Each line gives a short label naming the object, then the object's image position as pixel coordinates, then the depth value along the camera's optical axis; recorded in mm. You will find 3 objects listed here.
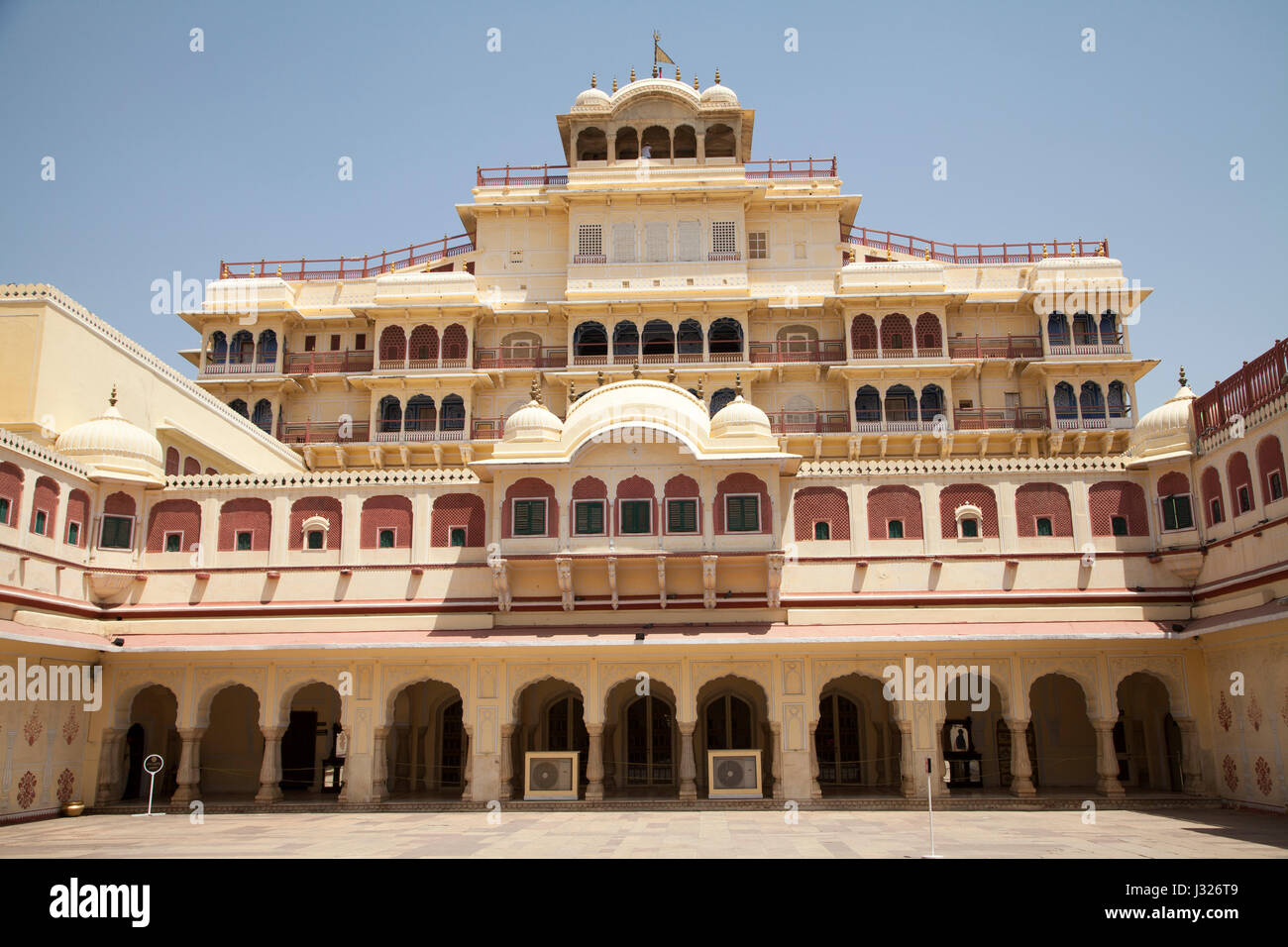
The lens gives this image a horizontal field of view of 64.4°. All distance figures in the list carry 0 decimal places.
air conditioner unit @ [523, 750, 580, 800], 25625
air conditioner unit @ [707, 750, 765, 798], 25469
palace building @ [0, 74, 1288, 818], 25172
